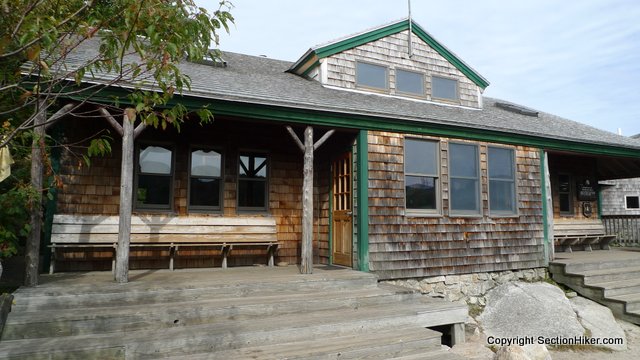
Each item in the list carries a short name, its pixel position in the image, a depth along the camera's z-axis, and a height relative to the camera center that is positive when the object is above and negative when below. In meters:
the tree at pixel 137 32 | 2.71 +1.31
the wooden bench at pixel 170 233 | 7.12 -0.32
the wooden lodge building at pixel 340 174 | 7.60 +0.85
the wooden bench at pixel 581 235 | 11.88 -0.46
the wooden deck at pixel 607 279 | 8.10 -1.25
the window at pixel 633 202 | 21.91 +0.89
